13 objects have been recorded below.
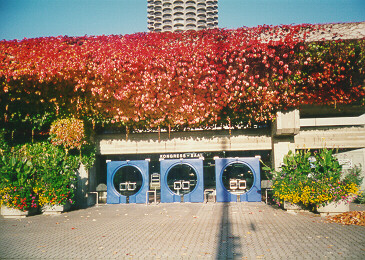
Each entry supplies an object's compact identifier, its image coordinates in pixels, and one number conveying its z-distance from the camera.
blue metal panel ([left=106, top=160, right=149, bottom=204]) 12.97
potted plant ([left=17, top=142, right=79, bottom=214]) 10.06
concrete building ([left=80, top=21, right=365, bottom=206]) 13.08
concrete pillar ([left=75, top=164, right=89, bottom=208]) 12.97
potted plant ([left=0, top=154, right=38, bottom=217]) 9.50
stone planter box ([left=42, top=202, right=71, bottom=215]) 10.48
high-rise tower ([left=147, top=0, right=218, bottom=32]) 95.00
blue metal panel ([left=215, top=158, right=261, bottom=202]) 12.46
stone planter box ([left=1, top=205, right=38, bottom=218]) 9.84
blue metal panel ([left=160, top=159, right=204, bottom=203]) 12.70
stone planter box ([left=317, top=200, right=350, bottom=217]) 8.87
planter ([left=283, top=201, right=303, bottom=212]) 9.64
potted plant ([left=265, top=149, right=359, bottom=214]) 8.72
